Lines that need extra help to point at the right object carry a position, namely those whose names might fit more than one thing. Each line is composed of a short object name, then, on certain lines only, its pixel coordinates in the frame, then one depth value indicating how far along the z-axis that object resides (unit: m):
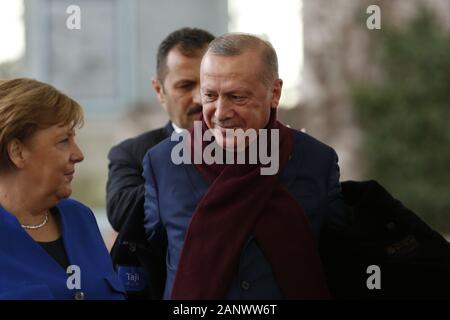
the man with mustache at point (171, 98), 5.92
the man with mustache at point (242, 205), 4.46
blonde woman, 4.60
